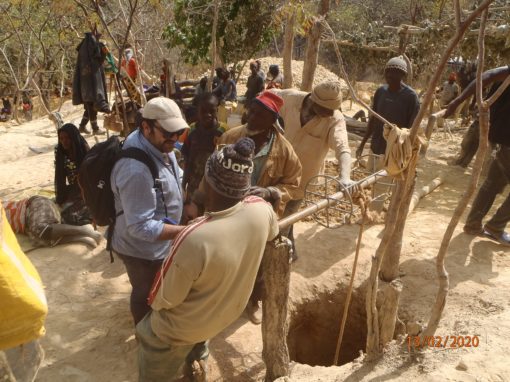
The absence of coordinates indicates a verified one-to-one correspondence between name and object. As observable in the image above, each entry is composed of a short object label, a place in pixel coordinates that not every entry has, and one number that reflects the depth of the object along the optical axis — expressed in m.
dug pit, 3.88
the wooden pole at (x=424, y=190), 5.54
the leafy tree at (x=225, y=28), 10.75
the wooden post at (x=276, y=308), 2.46
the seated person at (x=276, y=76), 10.59
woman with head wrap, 4.53
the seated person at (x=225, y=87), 9.81
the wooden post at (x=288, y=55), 9.48
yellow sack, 1.09
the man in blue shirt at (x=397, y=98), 4.55
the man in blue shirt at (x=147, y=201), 2.31
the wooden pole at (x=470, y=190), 1.86
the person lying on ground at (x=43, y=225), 4.39
